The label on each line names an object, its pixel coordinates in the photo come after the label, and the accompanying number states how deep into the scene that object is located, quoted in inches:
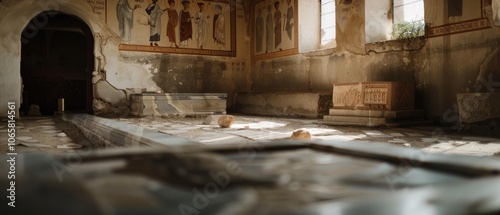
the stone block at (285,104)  343.0
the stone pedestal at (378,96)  256.2
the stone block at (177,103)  366.6
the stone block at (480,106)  207.2
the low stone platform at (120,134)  121.7
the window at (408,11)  303.3
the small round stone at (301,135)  174.4
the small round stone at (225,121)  252.1
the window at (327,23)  399.2
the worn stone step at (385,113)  249.1
